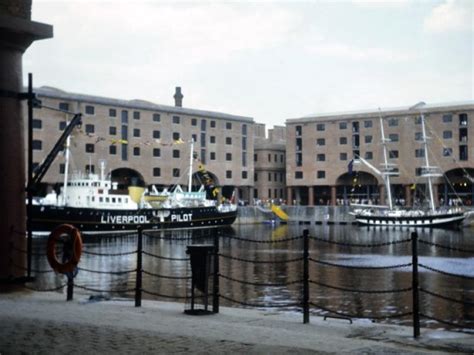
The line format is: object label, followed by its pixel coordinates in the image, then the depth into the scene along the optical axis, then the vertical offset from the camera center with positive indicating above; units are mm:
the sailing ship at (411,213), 72562 -955
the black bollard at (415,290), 9492 -1219
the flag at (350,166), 78125 +4486
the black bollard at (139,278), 11953 -1308
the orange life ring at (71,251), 12188 -769
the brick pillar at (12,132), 13367 +1494
